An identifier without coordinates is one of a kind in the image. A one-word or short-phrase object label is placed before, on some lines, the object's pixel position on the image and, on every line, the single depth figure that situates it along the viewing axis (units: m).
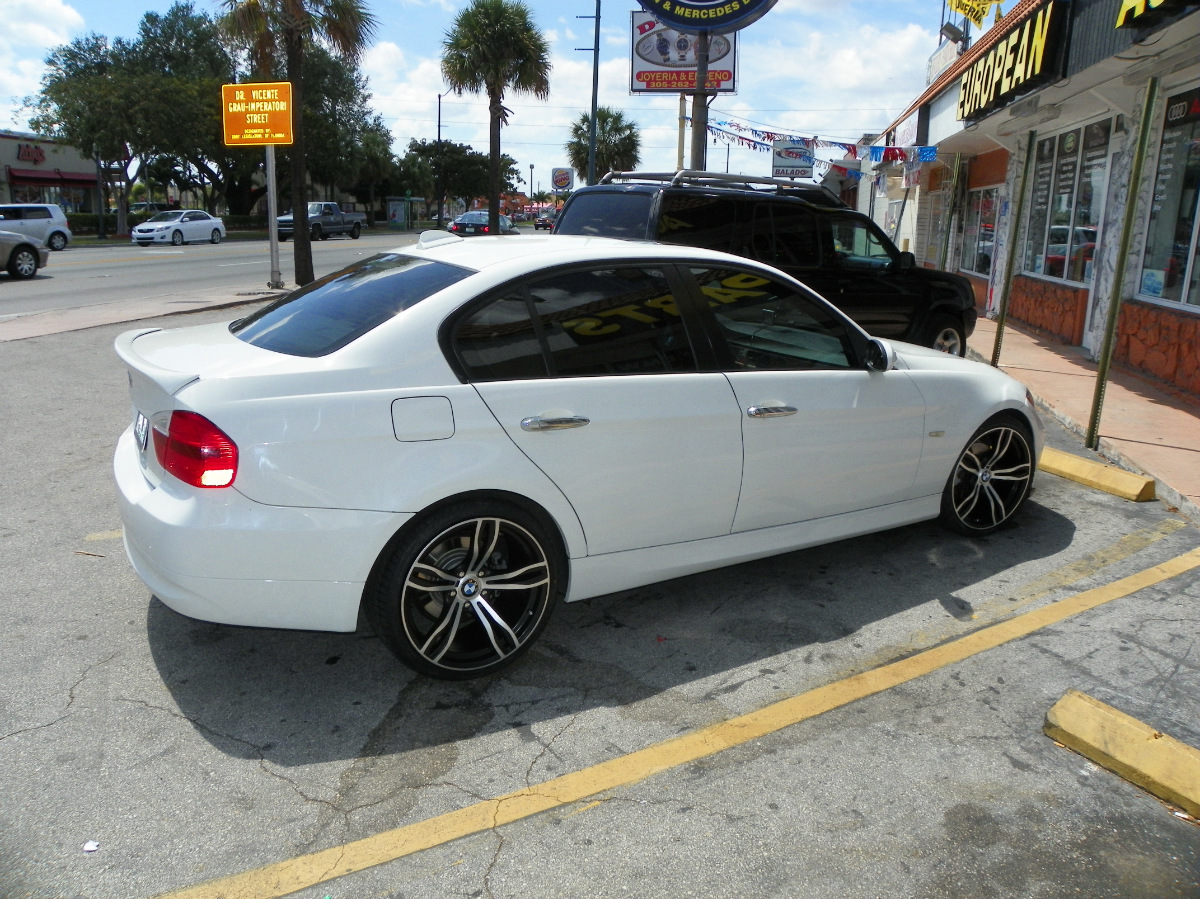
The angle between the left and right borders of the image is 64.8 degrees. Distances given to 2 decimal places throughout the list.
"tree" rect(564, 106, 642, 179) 60.34
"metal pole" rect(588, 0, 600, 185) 35.66
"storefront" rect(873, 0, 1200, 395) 8.95
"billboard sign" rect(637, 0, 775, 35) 12.48
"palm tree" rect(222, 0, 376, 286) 17.91
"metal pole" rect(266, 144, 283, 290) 18.30
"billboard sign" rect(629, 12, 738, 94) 29.39
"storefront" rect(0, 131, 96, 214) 47.66
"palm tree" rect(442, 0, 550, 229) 30.00
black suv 7.46
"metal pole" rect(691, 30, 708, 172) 12.75
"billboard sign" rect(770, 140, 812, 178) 27.53
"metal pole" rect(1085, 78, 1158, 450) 6.37
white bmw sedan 3.18
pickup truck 41.81
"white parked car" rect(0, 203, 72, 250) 30.12
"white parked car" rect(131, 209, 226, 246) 37.31
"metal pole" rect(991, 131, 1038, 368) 8.78
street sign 17.53
